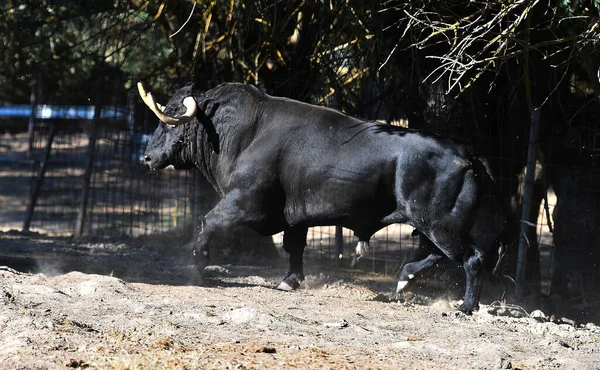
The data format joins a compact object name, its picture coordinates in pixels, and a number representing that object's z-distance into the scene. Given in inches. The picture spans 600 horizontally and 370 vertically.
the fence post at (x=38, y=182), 1026.7
